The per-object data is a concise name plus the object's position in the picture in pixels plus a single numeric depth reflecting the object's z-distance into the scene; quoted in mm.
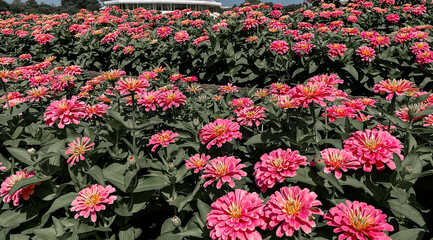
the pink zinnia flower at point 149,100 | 1855
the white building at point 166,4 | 35712
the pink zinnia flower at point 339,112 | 1658
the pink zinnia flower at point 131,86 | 1714
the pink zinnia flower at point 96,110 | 1782
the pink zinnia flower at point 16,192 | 1388
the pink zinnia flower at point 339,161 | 1107
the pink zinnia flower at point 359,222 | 917
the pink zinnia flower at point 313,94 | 1285
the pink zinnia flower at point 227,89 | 2697
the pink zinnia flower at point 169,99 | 1848
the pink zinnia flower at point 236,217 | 967
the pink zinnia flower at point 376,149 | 1126
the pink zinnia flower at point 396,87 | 1488
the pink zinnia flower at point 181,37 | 4655
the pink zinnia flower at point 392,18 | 5539
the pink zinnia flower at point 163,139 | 1687
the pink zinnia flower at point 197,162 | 1421
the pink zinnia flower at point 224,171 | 1210
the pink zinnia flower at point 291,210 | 950
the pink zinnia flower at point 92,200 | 1245
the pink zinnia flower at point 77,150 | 1372
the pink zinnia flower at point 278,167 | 1143
